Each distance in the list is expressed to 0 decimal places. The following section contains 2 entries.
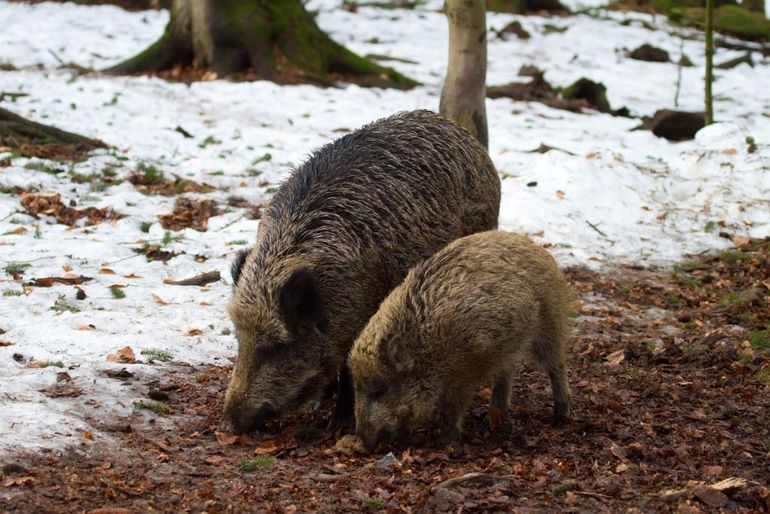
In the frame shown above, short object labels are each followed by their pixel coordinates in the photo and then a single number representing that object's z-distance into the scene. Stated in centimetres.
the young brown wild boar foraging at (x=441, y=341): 1109
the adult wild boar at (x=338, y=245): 1154
